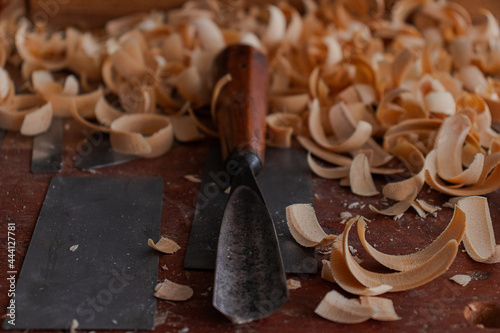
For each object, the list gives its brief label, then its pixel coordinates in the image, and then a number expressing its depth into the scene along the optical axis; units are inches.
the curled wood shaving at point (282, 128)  23.0
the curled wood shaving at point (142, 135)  22.4
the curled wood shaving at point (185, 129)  23.4
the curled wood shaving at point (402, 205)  20.4
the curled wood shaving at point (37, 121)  23.0
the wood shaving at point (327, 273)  18.6
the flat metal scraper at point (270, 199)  19.1
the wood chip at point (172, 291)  18.1
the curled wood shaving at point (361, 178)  21.2
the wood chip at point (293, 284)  18.4
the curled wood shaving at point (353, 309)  17.7
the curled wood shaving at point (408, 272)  18.4
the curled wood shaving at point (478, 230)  19.1
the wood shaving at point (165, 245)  19.3
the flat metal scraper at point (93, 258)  17.7
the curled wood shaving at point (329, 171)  21.8
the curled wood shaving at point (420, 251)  19.0
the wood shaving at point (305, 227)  19.4
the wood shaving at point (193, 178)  21.7
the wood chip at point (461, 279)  18.5
